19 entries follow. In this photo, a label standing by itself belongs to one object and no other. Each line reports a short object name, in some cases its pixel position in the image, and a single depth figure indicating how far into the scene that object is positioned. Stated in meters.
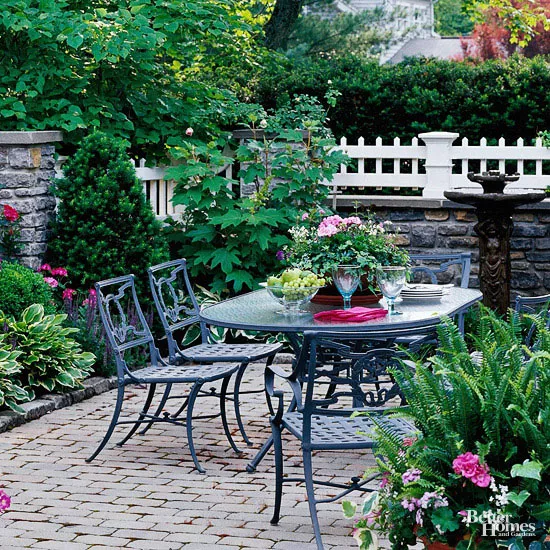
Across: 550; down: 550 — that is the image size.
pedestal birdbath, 11.63
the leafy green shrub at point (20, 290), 10.37
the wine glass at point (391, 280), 8.11
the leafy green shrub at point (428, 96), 14.98
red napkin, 7.83
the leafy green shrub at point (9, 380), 9.53
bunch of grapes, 8.06
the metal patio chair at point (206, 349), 9.07
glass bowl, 8.06
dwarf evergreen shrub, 11.65
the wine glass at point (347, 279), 8.17
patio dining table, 7.51
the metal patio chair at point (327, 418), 6.66
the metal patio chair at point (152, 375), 8.47
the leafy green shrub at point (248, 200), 12.71
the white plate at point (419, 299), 8.67
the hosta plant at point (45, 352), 10.07
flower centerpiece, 8.24
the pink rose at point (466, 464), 4.69
